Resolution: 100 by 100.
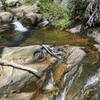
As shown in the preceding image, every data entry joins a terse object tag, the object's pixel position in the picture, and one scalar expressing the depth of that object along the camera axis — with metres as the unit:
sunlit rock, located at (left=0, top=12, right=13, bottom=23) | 10.45
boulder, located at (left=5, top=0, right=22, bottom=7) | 13.01
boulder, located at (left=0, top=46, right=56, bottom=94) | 5.58
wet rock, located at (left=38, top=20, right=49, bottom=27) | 9.89
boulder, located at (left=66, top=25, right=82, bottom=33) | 8.81
